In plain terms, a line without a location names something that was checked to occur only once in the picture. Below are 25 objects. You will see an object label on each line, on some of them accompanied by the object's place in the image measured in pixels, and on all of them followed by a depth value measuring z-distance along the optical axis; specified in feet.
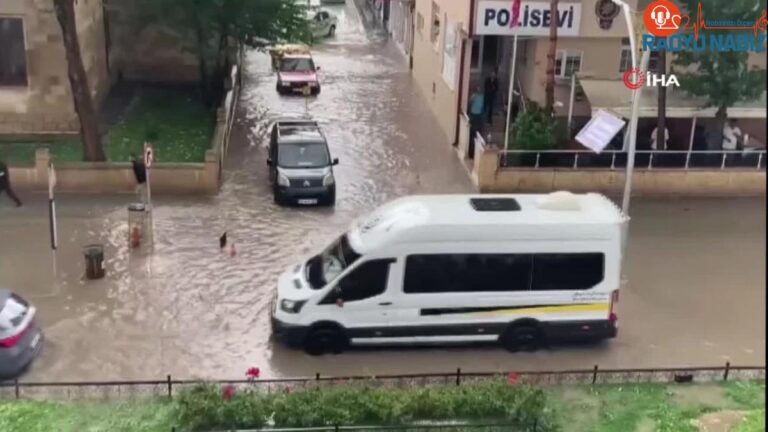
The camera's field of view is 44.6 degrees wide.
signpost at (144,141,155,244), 61.72
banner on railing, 63.87
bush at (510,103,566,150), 77.20
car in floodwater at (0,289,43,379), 46.32
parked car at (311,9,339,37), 139.33
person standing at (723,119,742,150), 81.00
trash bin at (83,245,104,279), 58.59
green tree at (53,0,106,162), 72.69
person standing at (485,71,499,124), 91.76
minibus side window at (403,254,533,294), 49.37
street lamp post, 59.82
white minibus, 49.26
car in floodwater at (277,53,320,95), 104.42
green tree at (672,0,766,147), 74.02
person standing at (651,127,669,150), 80.16
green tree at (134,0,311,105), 87.86
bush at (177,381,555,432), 41.39
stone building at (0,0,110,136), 80.94
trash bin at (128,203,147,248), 63.46
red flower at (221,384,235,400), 42.40
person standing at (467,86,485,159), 88.94
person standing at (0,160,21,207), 69.10
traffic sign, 61.62
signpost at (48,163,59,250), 57.98
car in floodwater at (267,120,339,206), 72.28
